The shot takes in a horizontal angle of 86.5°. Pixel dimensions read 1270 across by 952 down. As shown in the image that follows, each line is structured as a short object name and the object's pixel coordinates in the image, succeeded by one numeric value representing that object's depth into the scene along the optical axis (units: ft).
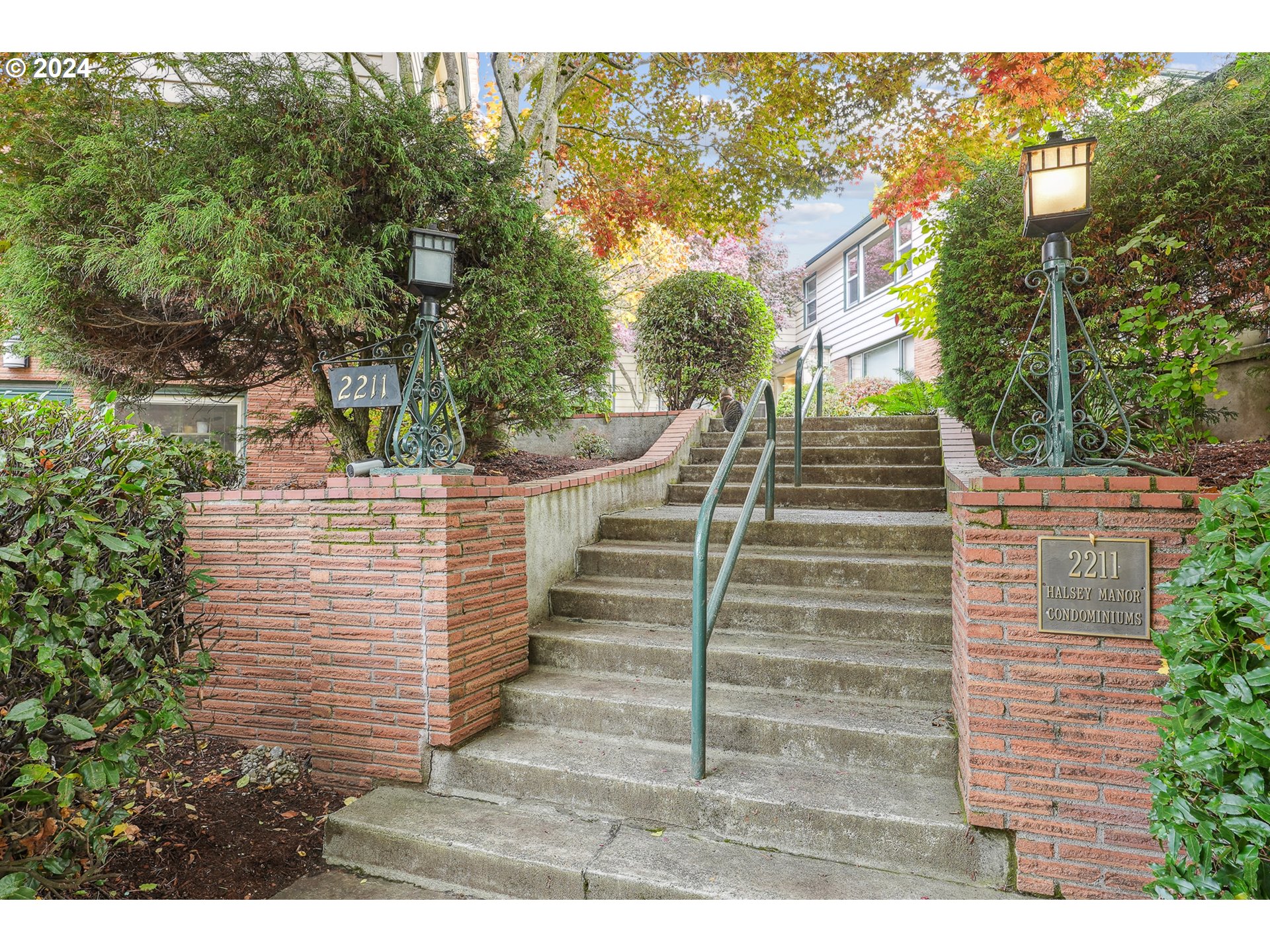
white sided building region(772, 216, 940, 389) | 40.75
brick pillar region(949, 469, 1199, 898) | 7.26
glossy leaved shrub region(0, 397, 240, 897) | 6.53
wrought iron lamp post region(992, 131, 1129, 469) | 7.92
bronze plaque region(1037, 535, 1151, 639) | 7.26
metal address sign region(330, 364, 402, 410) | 9.77
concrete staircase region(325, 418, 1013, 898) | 7.83
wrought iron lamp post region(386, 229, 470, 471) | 10.15
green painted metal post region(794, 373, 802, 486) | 16.65
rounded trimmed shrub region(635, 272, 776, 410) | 24.94
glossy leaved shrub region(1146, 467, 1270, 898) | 5.00
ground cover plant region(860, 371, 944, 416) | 23.63
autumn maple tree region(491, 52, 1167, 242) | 16.56
